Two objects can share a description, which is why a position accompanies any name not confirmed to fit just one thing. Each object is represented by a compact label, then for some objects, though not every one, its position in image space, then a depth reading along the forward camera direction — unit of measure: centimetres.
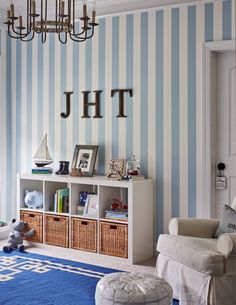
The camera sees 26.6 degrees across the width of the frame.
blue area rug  367
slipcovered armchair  335
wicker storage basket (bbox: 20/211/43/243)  534
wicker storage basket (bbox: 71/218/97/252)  496
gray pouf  288
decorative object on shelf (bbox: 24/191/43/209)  538
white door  467
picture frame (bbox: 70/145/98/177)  524
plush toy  508
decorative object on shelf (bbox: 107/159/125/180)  498
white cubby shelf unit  470
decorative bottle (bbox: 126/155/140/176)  502
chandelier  320
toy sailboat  555
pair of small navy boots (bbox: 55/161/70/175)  539
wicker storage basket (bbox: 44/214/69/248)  516
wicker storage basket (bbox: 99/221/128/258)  475
